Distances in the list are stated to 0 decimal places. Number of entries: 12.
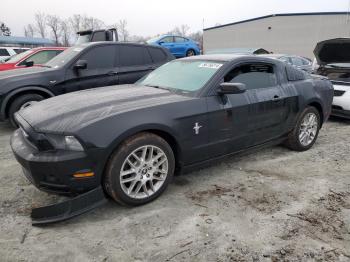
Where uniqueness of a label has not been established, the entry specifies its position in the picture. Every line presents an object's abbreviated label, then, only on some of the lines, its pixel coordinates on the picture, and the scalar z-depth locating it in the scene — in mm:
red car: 8617
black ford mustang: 2736
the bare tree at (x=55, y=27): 76550
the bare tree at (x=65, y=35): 75012
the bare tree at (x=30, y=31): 86375
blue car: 16578
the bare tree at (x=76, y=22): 75312
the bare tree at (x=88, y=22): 74438
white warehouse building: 26453
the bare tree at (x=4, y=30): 80700
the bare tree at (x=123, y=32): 74719
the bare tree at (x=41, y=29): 83375
